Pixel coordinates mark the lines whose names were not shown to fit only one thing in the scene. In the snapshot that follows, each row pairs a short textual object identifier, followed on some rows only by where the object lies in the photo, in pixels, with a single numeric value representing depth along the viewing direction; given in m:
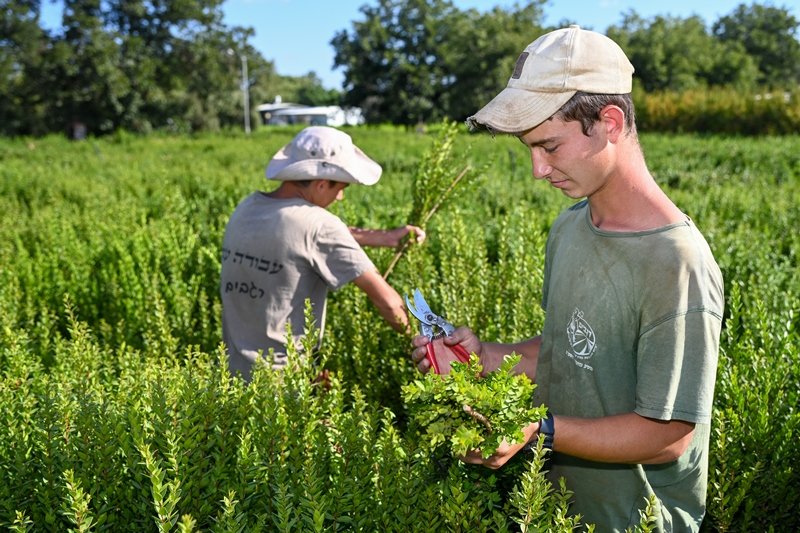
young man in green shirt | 1.51
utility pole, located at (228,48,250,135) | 51.31
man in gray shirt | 3.10
